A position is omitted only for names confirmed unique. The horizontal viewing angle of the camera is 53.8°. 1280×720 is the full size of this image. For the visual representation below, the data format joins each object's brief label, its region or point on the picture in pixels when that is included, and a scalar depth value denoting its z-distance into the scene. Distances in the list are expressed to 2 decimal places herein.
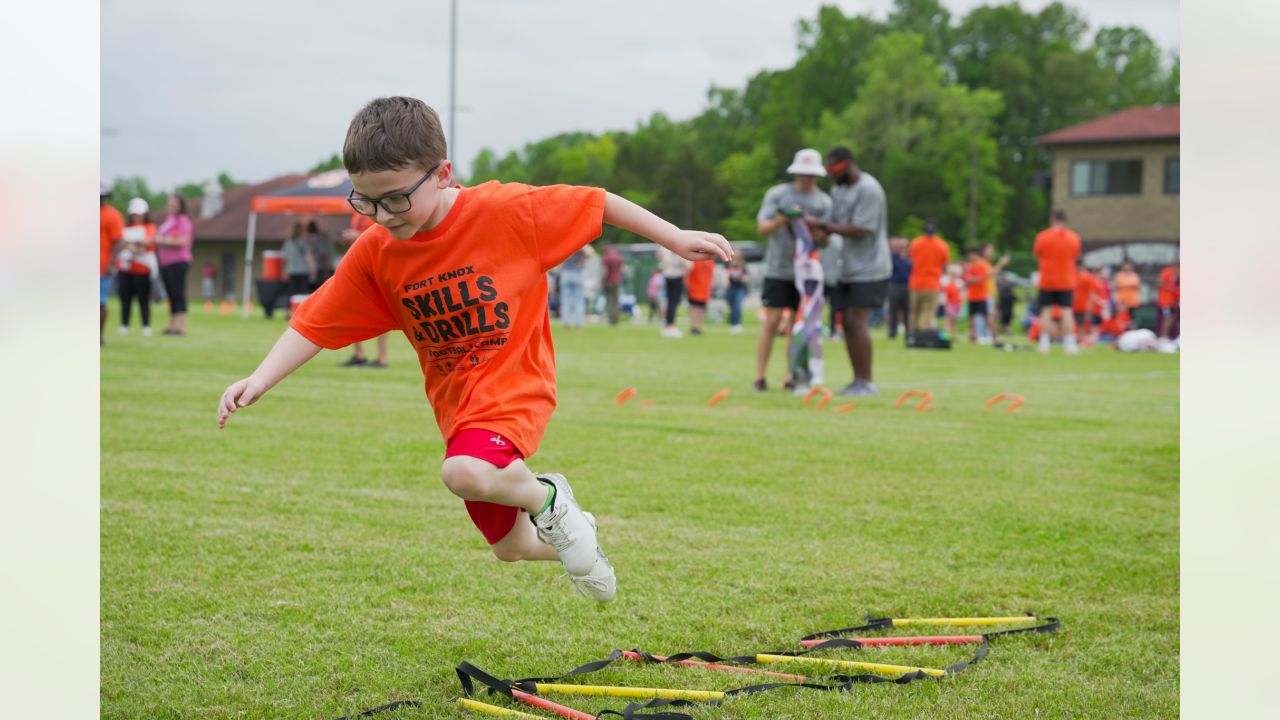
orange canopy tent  27.00
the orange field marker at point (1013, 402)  10.62
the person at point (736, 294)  28.33
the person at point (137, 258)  17.75
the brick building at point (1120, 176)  58.31
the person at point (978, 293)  22.86
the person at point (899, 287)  23.50
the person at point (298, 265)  23.67
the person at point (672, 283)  24.26
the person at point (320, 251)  19.15
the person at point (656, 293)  34.44
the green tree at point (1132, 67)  96.94
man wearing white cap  11.66
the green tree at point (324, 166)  101.45
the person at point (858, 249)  11.29
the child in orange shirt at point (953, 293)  23.52
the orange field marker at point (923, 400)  10.55
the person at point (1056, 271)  19.14
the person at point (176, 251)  19.09
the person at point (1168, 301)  24.56
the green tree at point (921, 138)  83.00
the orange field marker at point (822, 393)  10.77
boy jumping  3.40
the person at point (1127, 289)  25.89
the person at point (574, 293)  25.39
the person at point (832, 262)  11.90
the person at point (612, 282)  29.81
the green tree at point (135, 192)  128.75
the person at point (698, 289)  24.80
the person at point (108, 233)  15.70
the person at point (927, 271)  21.88
